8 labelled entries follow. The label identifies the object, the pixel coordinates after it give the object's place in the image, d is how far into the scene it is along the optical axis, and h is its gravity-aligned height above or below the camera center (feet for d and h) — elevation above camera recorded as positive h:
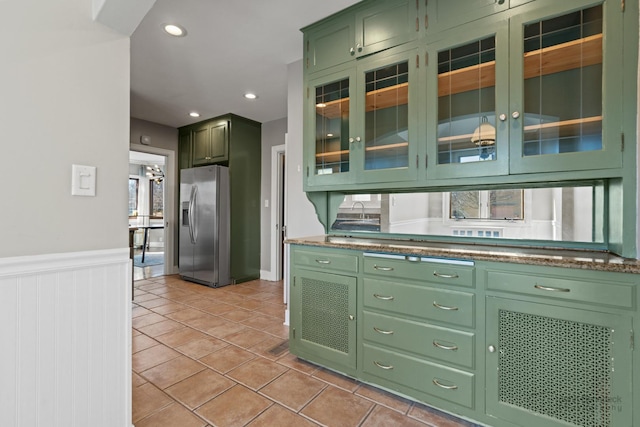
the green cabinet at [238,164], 15.62 +2.76
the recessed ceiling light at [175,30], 8.05 +5.08
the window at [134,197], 30.23 +1.73
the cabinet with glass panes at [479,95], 4.81 +2.36
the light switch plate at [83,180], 4.10 +0.47
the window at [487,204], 6.31 +0.24
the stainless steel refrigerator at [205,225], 14.89 -0.56
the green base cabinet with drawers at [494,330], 4.17 -1.95
